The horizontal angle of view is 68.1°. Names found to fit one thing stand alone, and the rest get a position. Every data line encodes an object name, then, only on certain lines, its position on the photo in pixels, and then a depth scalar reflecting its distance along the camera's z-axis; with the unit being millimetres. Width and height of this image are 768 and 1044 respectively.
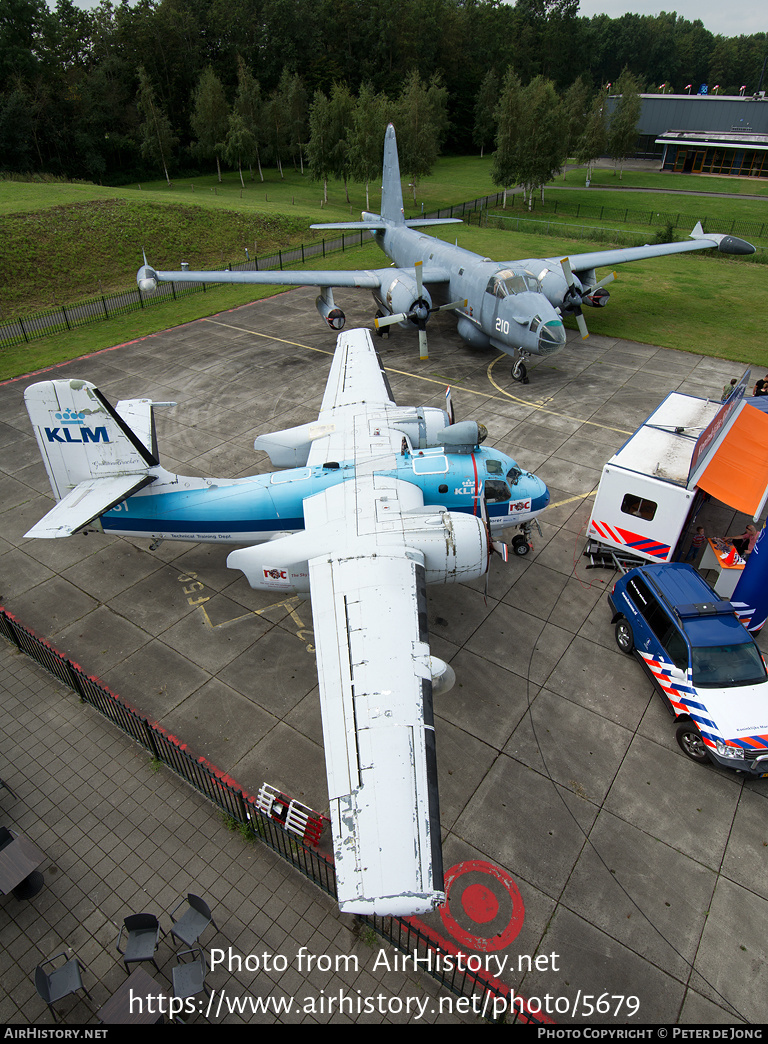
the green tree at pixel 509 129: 63469
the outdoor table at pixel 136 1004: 8992
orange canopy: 16594
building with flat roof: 88688
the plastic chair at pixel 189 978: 9156
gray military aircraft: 28078
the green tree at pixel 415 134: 67938
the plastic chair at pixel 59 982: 8961
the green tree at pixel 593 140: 75706
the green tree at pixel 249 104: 82000
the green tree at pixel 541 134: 61594
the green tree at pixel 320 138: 66000
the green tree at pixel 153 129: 81500
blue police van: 12328
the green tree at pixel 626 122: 77000
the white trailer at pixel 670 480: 16609
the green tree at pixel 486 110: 102262
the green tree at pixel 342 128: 66688
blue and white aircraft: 9031
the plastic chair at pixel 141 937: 9461
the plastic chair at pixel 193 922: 9734
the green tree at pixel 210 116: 80875
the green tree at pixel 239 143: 75625
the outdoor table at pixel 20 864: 10516
